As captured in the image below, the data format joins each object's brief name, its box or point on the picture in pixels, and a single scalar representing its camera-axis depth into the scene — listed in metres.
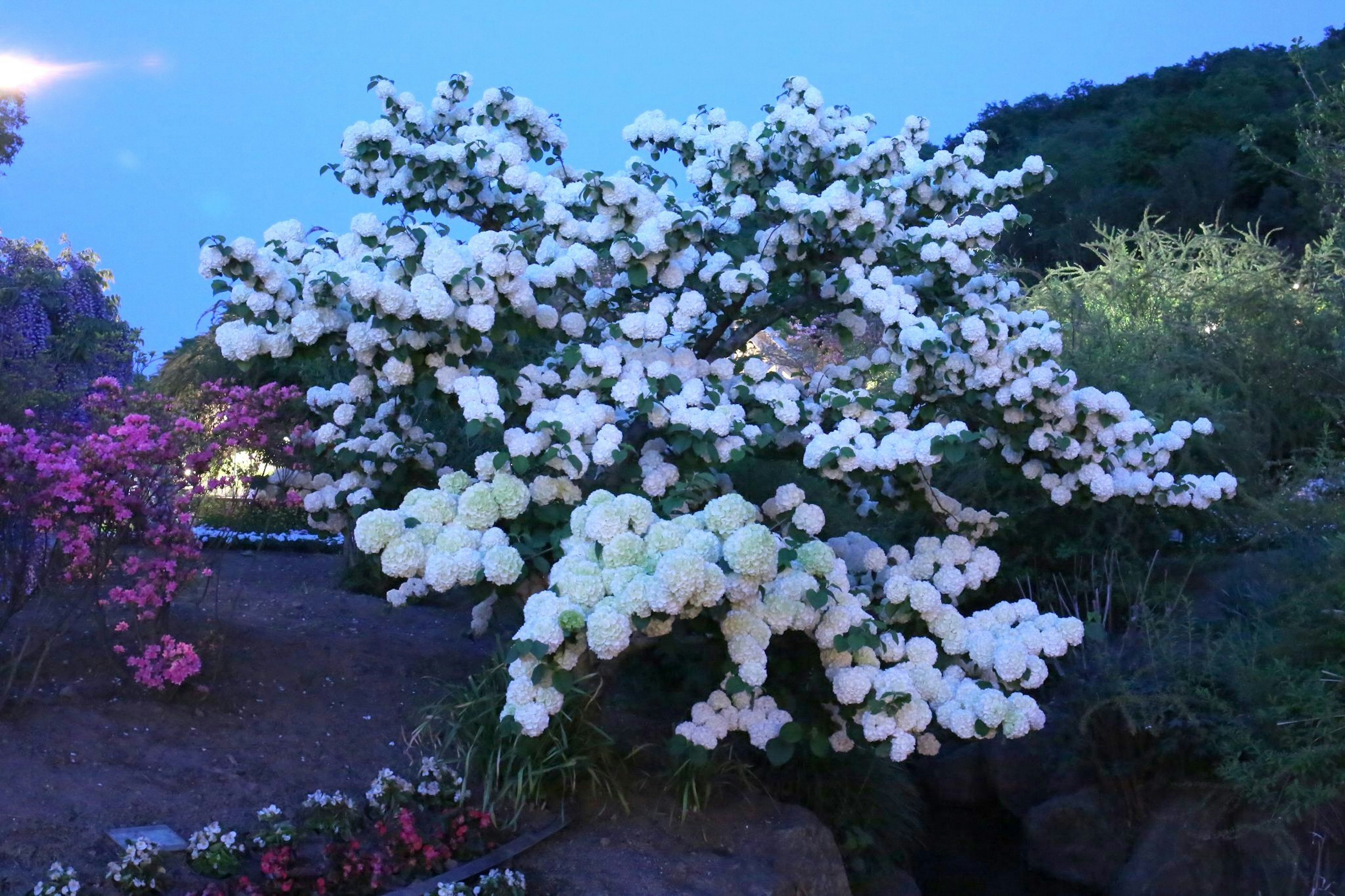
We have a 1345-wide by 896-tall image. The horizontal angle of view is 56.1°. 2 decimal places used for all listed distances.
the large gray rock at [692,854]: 3.82
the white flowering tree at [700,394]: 3.61
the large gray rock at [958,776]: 5.55
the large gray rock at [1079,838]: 4.91
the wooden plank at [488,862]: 3.63
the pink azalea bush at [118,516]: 4.14
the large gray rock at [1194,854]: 4.61
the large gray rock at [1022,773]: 5.21
